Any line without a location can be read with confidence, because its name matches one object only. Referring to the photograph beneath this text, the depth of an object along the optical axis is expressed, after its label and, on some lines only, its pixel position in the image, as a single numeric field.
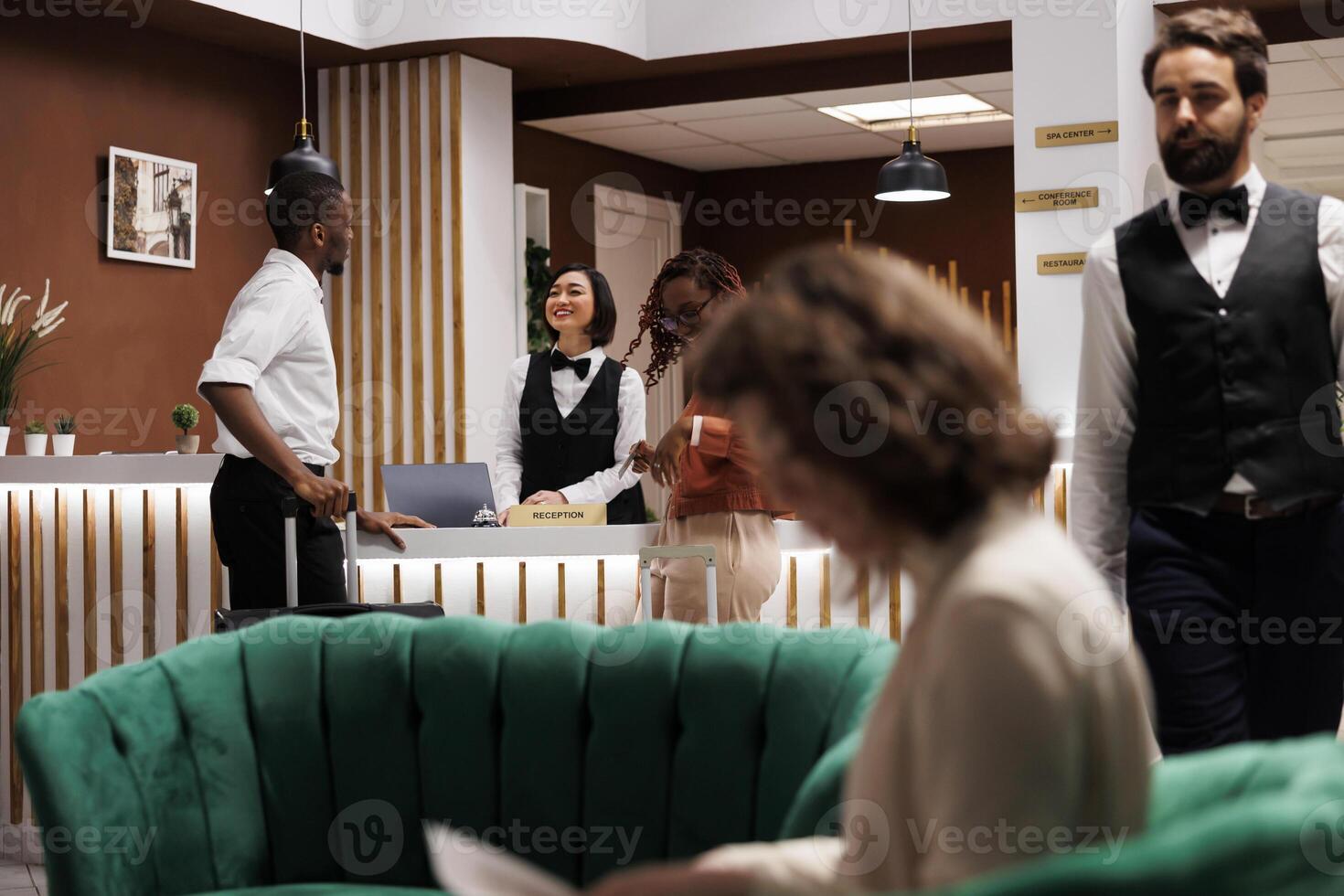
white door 9.03
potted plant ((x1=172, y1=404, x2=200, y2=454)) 4.98
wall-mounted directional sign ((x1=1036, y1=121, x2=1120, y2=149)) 5.55
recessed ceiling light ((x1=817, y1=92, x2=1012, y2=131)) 7.93
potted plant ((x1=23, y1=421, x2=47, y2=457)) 4.94
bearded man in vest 2.08
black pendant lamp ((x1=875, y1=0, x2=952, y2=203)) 5.64
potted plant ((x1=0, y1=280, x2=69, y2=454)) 4.93
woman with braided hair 3.40
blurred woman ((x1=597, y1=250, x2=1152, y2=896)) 0.96
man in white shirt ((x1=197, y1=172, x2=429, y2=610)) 3.17
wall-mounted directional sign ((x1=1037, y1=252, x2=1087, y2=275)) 5.59
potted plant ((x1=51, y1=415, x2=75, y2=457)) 5.01
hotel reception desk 4.17
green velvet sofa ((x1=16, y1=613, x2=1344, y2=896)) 2.11
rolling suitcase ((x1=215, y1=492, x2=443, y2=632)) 2.88
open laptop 4.12
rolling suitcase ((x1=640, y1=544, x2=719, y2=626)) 3.39
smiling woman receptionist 4.79
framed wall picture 6.00
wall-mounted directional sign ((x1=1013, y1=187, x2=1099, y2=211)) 5.58
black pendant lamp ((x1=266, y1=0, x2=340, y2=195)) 4.60
